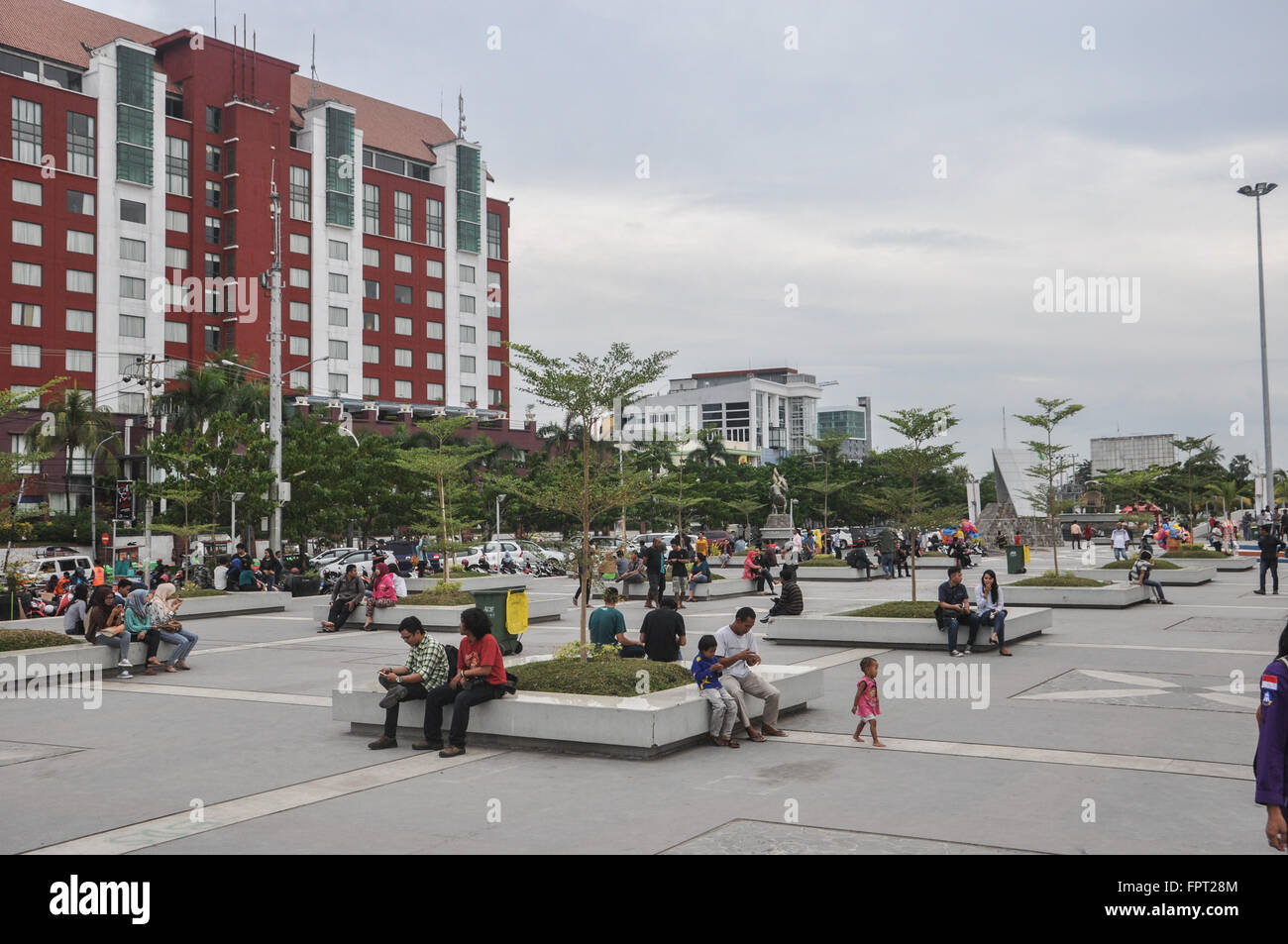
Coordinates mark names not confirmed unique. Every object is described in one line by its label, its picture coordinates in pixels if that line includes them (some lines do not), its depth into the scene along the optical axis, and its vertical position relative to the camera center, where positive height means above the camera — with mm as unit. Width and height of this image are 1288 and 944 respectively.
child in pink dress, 10258 -1758
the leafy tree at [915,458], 20375 +1069
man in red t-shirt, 10438 -1542
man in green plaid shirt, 10711 -1547
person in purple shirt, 4859 -1083
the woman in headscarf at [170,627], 16641 -1629
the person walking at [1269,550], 25969 -923
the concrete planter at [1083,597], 23984 -1853
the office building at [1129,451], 158850 +9205
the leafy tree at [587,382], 12758 +1567
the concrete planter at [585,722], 9883 -1923
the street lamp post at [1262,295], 47531 +9411
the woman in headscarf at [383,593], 22766 -1572
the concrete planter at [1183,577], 30422 -1816
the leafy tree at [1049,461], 24312 +1227
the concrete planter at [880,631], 17531 -1926
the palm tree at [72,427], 56000 +4837
